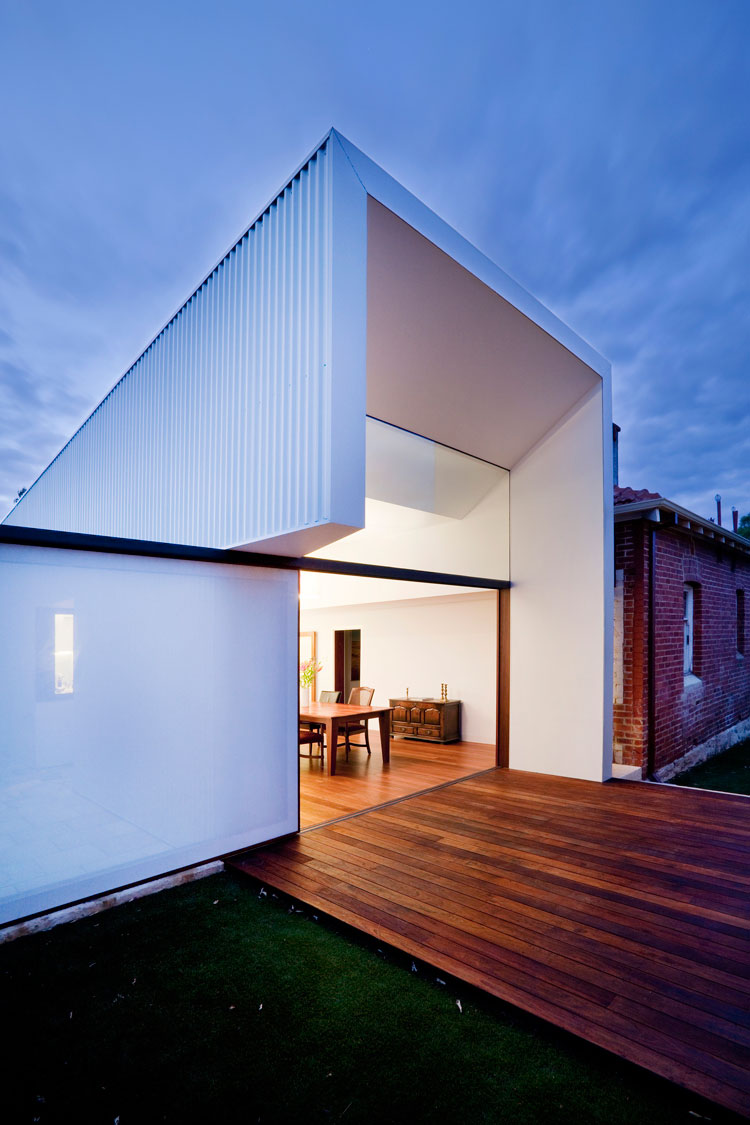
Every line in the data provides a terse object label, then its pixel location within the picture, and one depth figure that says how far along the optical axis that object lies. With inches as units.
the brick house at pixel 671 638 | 255.0
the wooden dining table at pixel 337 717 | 268.5
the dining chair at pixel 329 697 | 355.9
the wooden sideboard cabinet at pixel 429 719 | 345.4
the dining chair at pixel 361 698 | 325.7
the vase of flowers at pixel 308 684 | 422.1
